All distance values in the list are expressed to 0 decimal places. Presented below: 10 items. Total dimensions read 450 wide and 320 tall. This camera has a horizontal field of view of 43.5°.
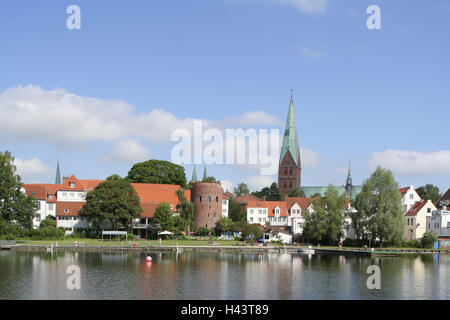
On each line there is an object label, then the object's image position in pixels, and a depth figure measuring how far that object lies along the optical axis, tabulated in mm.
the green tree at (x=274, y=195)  151250
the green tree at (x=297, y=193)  164125
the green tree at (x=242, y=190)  192125
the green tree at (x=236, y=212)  112650
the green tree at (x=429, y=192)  128250
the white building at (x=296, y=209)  107875
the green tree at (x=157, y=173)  113688
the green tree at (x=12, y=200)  76625
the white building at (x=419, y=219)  94062
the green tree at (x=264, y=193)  152275
